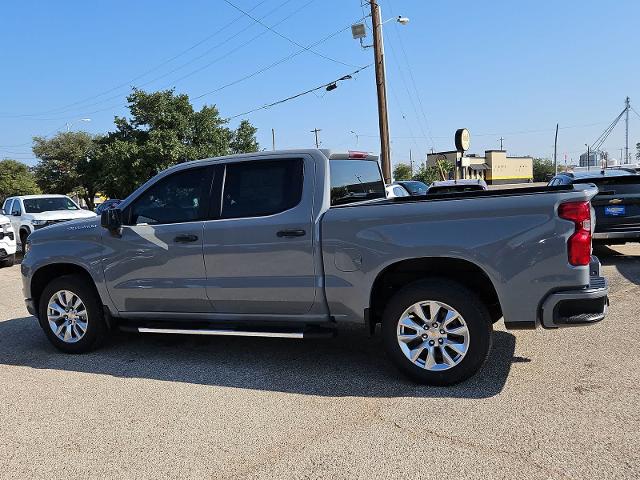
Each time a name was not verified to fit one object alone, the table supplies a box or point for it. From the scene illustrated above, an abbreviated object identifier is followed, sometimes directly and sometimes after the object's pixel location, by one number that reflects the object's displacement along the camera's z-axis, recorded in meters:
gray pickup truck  3.97
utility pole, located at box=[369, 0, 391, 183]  18.48
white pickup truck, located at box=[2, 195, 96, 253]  14.34
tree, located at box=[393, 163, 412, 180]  79.19
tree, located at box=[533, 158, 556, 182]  121.44
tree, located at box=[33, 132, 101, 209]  51.81
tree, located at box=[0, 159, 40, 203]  48.72
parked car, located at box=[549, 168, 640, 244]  8.73
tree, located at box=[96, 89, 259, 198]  30.62
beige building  95.55
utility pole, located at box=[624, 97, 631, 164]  95.01
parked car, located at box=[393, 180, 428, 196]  20.23
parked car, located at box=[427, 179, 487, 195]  12.37
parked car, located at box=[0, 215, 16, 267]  12.64
